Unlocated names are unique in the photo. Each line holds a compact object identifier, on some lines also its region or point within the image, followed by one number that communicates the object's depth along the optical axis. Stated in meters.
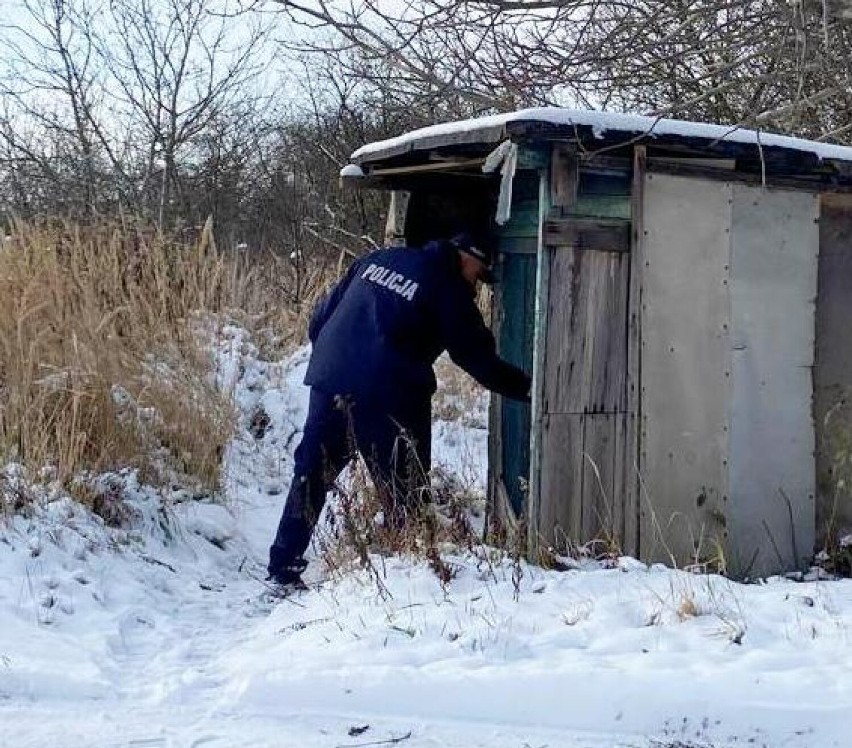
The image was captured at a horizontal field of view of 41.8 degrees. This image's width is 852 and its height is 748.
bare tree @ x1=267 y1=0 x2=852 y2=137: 5.82
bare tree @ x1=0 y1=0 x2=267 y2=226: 14.90
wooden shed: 5.05
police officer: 5.21
